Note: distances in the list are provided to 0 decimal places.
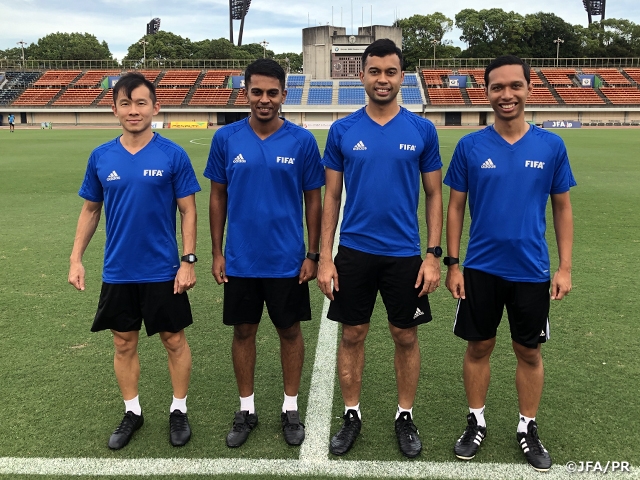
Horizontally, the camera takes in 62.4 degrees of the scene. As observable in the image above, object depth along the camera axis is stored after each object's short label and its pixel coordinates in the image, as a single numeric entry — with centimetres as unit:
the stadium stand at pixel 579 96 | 5212
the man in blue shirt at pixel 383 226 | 283
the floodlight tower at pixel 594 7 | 8306
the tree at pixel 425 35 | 7562
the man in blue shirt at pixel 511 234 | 271
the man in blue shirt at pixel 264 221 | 293
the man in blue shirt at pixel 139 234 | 289
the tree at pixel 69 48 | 8169
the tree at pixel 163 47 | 8338
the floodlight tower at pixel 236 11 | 9138
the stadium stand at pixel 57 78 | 6006
